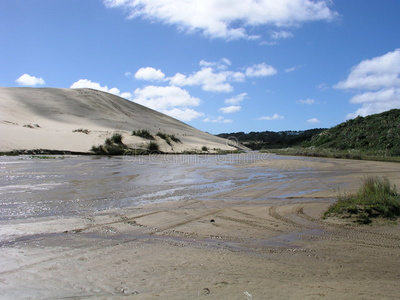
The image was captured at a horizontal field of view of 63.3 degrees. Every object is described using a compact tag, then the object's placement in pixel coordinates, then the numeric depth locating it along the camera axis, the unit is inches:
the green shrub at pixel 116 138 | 966.1
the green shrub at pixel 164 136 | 1191.3
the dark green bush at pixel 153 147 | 992.4
